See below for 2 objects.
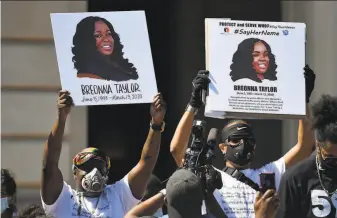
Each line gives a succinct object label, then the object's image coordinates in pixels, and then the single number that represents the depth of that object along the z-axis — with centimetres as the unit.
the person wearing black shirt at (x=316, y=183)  1277
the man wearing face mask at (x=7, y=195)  1356
